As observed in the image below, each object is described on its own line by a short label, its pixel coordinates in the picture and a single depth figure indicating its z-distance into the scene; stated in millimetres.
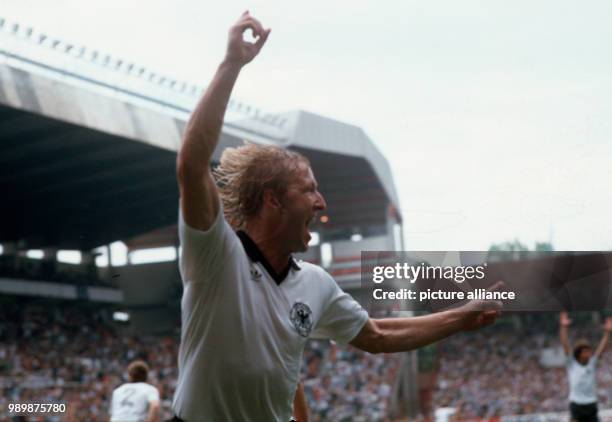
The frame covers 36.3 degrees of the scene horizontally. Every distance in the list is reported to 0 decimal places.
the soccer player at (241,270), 2732
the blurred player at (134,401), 9266
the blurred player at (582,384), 12266
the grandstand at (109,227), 23578
